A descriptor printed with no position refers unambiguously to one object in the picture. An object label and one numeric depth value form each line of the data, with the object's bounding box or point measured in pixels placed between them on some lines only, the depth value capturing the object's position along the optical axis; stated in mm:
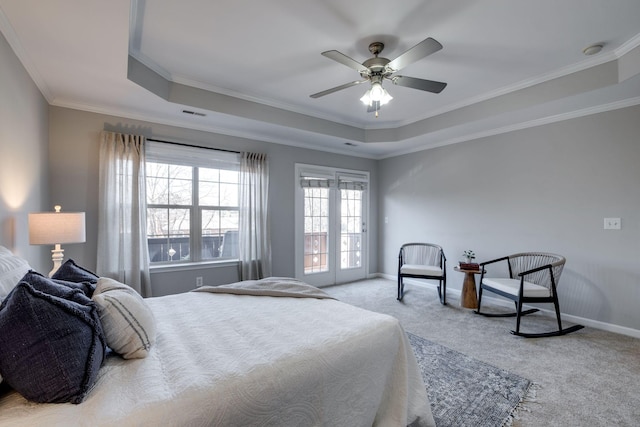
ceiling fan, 2328
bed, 1013
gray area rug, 1875
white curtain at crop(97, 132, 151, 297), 3357
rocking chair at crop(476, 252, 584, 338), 3121
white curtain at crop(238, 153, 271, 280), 4293
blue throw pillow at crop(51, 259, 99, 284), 1631
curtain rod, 3698
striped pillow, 1318
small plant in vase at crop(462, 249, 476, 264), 4180
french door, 5020
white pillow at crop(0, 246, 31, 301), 1312
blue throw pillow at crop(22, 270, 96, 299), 1249
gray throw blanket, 2301
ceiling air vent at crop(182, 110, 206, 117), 3503
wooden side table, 3996
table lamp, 2355
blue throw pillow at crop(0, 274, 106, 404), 986
